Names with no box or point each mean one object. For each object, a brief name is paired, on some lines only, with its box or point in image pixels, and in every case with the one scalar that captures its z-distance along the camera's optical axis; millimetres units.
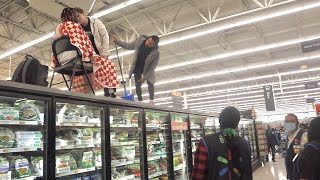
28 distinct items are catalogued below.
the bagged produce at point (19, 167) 2678
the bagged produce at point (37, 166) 2729
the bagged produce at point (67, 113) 3139
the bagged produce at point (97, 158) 3453
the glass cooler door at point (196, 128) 6220
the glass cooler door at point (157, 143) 4599
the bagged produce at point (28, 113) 2777
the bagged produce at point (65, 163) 3004
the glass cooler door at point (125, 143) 3941
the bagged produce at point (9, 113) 2625
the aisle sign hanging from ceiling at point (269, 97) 17625
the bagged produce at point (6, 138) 2600
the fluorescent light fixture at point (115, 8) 7000
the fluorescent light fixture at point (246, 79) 16820
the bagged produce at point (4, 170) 2562
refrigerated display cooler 2693
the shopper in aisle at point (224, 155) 2361
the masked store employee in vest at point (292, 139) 3926
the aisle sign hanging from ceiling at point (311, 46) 11055
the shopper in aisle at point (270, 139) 13750
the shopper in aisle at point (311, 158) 2424
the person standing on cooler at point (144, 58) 5078
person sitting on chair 3447
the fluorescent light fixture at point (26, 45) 8664
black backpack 3001
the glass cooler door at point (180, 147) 5340
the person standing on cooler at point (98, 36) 3980
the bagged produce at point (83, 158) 3362
